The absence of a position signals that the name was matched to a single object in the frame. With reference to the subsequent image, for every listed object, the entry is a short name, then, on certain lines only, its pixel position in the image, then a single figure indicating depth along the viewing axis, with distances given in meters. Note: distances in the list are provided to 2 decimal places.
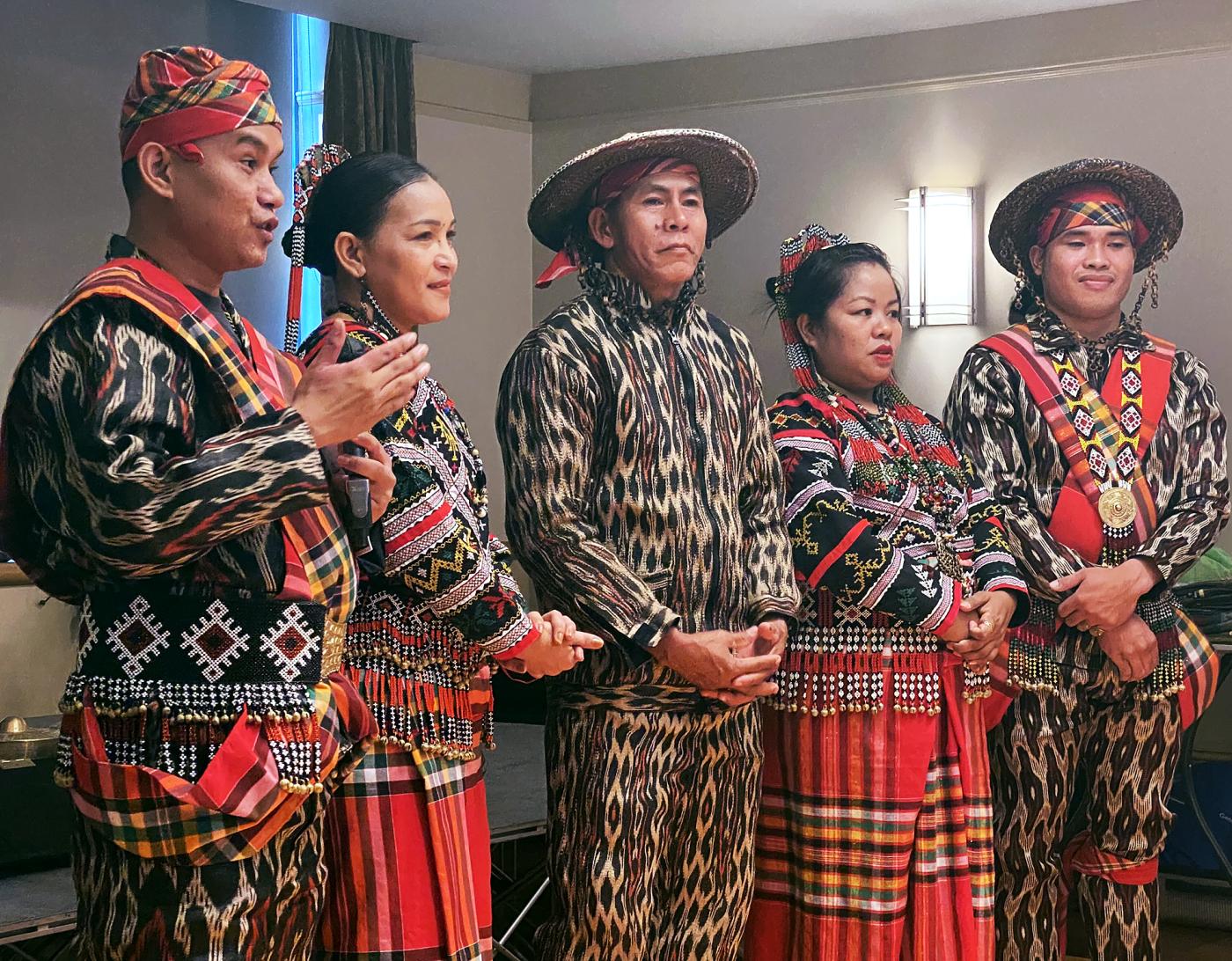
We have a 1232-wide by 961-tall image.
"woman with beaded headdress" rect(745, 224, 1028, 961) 2.77
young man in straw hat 3.04
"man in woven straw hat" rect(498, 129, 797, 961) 2.46
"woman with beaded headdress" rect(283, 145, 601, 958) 2.06
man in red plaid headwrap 1.64
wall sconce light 5.21
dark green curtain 5.50
